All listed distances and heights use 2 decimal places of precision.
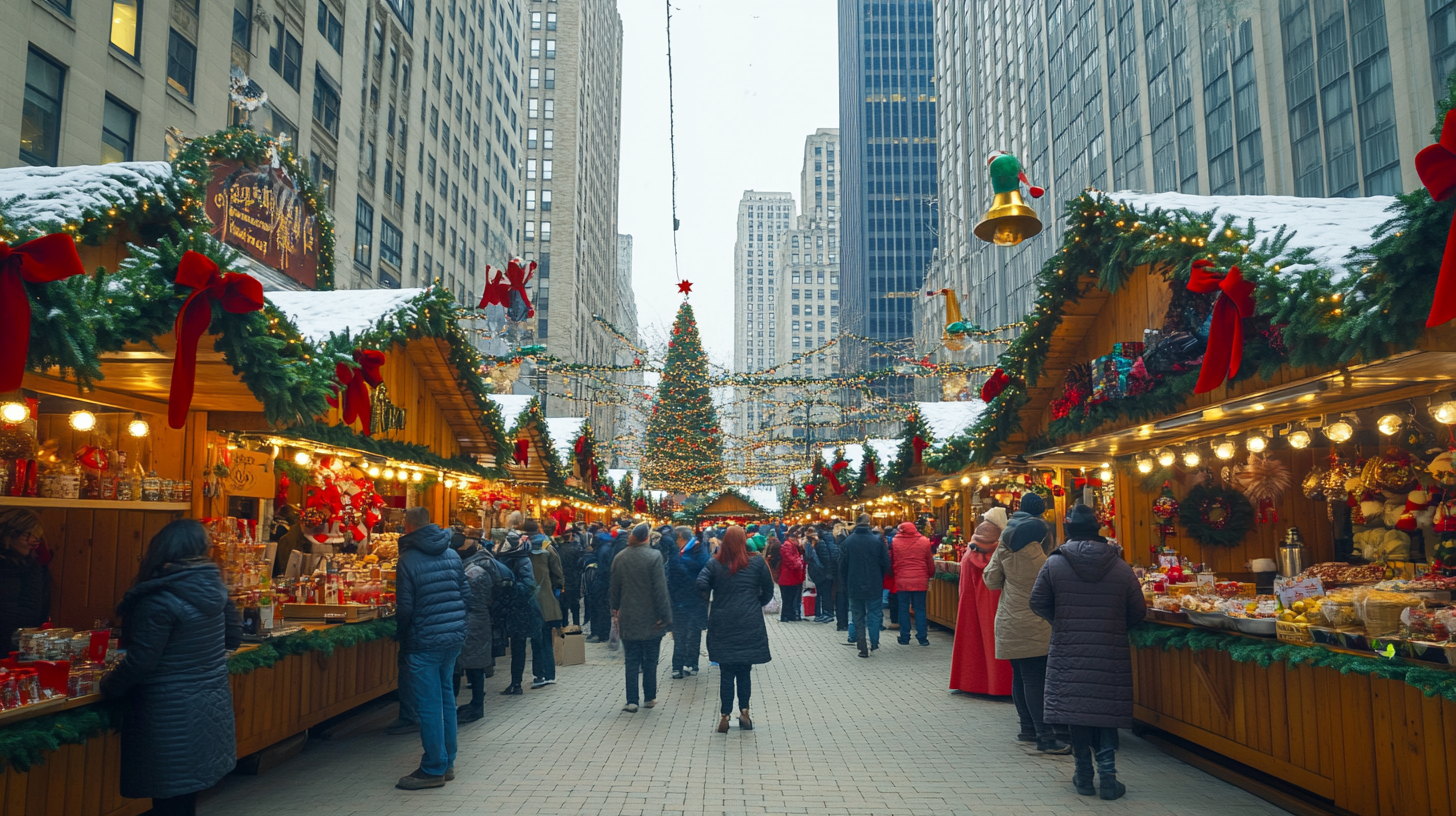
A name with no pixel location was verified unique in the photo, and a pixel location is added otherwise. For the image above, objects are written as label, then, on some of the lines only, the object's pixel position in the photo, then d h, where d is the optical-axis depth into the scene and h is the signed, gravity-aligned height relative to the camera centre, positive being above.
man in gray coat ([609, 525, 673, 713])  9.77 -0.91
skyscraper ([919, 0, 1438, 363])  25.14 +15.52
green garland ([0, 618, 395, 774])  4.79 -1.11
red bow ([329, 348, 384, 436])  8.62 +1.26
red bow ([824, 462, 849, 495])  25.44 +1.13
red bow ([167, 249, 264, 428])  5.60 +1.30
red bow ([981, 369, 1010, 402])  12.02 +1.68
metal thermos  8.97 -0.35
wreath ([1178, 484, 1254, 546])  9.96 +0.00
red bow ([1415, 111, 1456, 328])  4.52 +1.64
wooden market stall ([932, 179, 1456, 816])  5.48 +0.73
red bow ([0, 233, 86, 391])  4.55 +1.11
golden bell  8.90 +2.75
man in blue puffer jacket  6.80 -0.79
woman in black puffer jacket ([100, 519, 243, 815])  4.97 -0.83
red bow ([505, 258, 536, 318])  16.60 +4.24
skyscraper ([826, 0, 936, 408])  127.81 +47.91
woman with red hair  8.64 -0.85
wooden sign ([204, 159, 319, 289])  9.83 +3.32
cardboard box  12.90 -1.72
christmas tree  49.12 +4.57
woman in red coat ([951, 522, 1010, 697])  9.93 -1.20
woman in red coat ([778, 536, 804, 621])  19.48 -1.15
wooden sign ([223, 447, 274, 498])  8.93 +0.43
